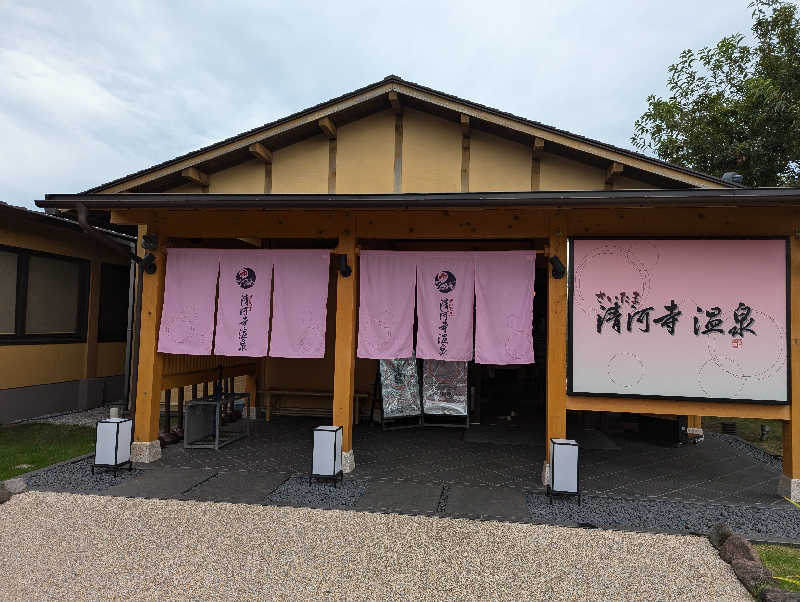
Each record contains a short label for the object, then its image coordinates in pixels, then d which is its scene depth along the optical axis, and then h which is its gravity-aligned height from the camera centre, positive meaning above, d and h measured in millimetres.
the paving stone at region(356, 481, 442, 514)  5434 -2153
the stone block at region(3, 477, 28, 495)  5738 -2158
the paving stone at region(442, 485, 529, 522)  5293 -2137
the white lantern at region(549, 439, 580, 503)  5703 -1722
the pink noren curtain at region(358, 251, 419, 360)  6824 +230
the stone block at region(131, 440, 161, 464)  7008 -2041
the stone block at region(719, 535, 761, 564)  4195 -1991
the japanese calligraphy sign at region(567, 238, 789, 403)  5980 +143
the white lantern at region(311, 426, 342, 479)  6172 -1771
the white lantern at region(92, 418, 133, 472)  6410 -1783
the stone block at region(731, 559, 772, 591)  3854 -2029
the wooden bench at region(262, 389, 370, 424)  10078 -1875
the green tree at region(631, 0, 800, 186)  12938 +6403
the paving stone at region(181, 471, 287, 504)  5684 -2181
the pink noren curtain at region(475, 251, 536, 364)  6535 +217
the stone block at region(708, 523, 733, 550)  4562 -2009
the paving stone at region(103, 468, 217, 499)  5786 -2191
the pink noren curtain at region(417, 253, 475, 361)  6664 +260
